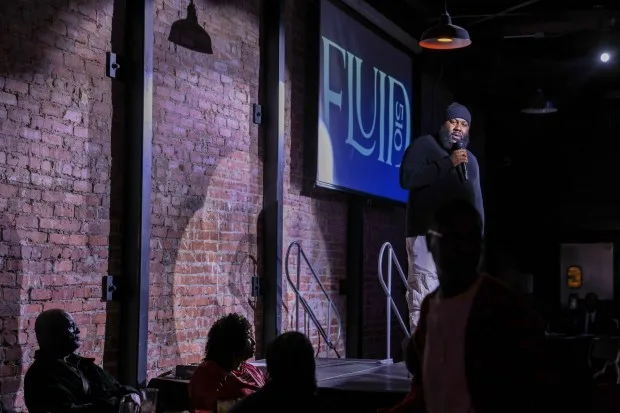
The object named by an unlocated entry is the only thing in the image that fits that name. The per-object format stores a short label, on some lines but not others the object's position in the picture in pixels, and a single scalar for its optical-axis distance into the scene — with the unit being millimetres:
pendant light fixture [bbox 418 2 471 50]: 7035
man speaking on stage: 5113
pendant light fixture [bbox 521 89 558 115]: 11664
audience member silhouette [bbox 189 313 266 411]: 3961
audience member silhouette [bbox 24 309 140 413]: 4125
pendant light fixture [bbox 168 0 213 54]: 5984
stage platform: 4637
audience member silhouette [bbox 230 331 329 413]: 2471
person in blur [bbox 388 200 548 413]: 1985
